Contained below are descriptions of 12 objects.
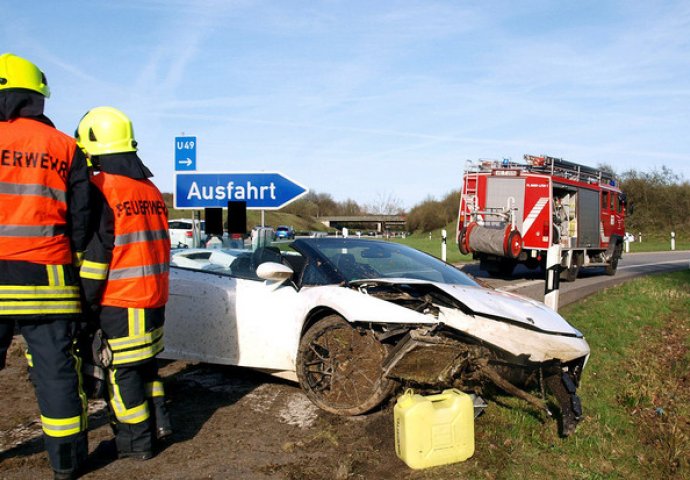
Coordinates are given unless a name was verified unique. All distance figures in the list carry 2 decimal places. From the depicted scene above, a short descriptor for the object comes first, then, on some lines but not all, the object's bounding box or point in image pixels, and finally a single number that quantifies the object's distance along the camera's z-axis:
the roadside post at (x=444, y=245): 17.37
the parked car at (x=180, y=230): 24.12
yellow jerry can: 3.20
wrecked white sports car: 3.69
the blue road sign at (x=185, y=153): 7.93
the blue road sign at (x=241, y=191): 7.67
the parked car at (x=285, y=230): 53.64
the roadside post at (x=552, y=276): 6.52
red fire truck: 14.22
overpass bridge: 63.28
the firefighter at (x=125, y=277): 3.34
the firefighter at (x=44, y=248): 2.94
